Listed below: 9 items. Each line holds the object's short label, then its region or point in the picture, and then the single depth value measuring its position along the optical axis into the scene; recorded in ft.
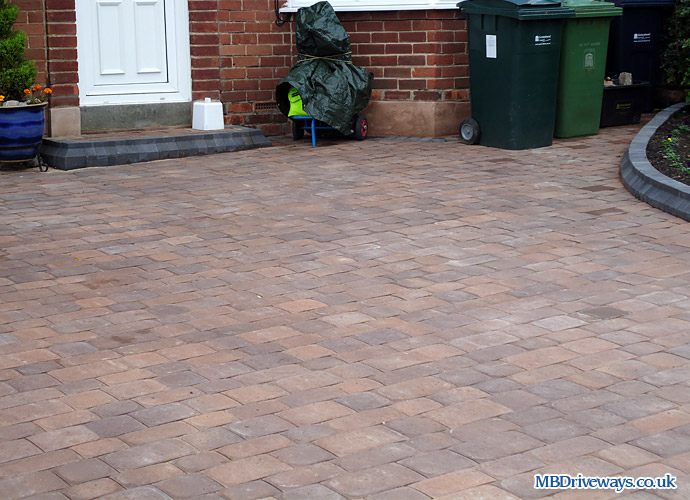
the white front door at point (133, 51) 33.35
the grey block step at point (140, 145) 31.07
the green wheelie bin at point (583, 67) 34.27
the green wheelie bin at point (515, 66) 32.22
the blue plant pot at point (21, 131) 29.07
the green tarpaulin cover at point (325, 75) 34.09
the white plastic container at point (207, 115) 34.68
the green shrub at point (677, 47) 37.70
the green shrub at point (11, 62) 29.63
